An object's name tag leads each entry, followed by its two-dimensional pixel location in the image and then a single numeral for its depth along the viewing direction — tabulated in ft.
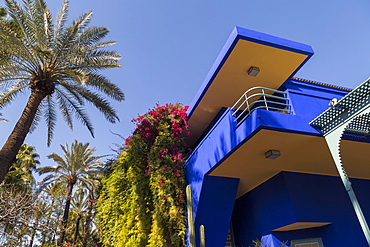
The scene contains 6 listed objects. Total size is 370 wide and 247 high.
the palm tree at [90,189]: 60.65
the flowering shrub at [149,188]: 28.91
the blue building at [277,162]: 22.88
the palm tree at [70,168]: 64.08
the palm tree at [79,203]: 75.97
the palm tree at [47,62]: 29.76
